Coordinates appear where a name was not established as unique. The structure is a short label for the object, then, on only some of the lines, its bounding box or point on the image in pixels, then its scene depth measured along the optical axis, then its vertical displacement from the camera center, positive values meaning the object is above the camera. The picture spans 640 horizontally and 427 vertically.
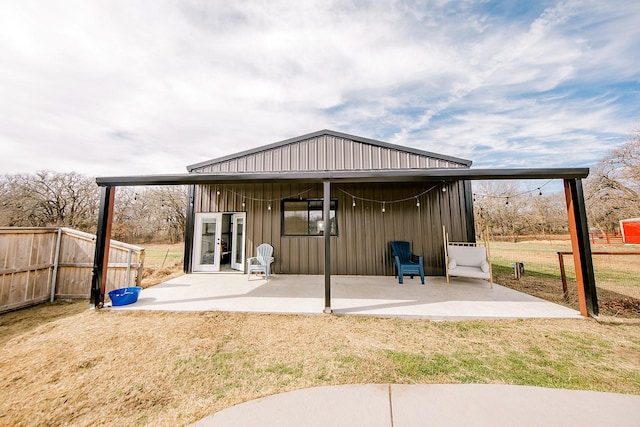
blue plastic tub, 3.84 -0.91
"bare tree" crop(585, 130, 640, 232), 13.14 +3.10
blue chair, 5.38 -0.55
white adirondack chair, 5.79 -0.56
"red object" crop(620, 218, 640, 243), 14.30 +0.37
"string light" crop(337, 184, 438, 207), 6.39 +1.08
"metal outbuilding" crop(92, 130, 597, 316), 6.26 +0.77
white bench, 5.01 -0.55
